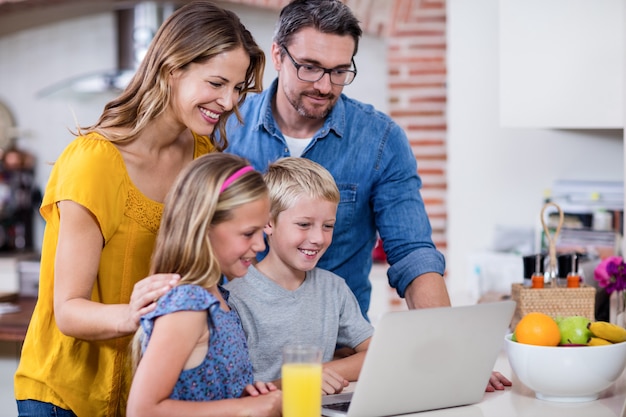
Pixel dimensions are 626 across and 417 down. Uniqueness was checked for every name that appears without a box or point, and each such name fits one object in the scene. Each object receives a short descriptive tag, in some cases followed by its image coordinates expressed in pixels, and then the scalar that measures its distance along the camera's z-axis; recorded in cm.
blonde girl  300
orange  329
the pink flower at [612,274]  417
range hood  753
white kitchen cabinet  477
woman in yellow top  327
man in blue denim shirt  373
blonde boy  347
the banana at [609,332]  331
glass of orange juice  297
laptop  305
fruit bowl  325
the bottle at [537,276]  406
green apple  330
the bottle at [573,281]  407
